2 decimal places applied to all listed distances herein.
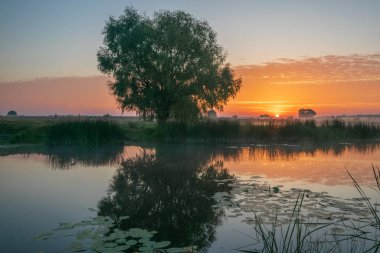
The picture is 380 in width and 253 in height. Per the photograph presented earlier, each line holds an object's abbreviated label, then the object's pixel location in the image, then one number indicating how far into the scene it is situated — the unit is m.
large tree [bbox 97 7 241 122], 33.06
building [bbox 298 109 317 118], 136.81
